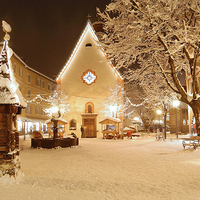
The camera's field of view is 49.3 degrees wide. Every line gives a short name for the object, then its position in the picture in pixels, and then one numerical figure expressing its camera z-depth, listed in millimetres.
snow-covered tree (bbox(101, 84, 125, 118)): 28094
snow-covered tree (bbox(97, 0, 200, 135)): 11773
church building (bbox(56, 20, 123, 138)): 28516
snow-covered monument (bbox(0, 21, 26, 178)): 6873
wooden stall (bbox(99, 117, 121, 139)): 24802
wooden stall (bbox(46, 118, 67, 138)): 23078
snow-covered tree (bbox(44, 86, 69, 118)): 29344
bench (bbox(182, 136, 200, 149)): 13414
